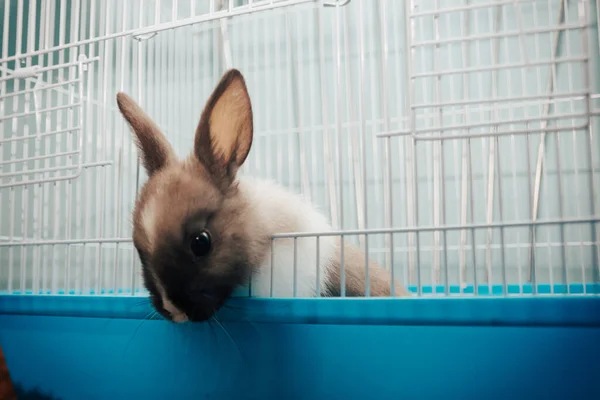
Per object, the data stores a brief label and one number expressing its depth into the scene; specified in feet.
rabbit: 0.90
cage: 0.77
